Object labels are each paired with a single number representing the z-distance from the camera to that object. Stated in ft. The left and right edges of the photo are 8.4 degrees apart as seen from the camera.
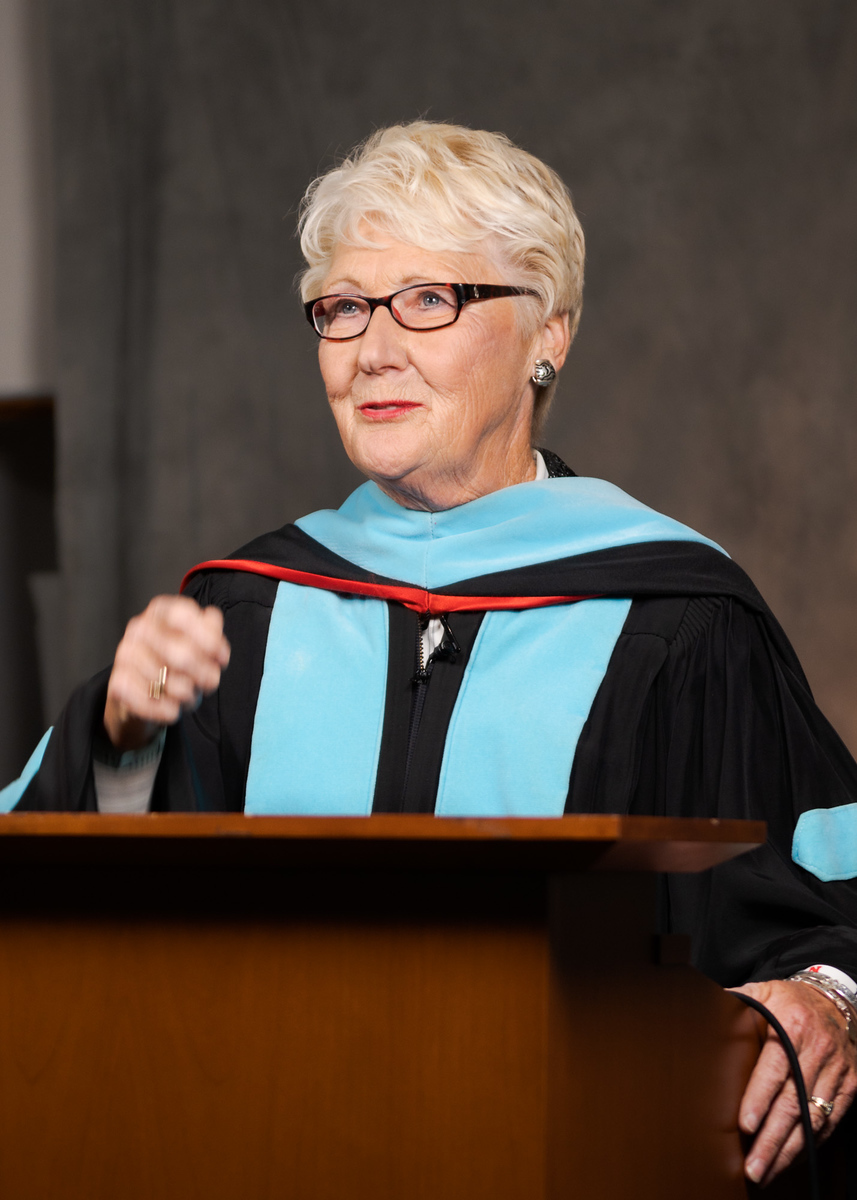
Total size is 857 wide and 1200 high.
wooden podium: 11.06
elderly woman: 13.61
